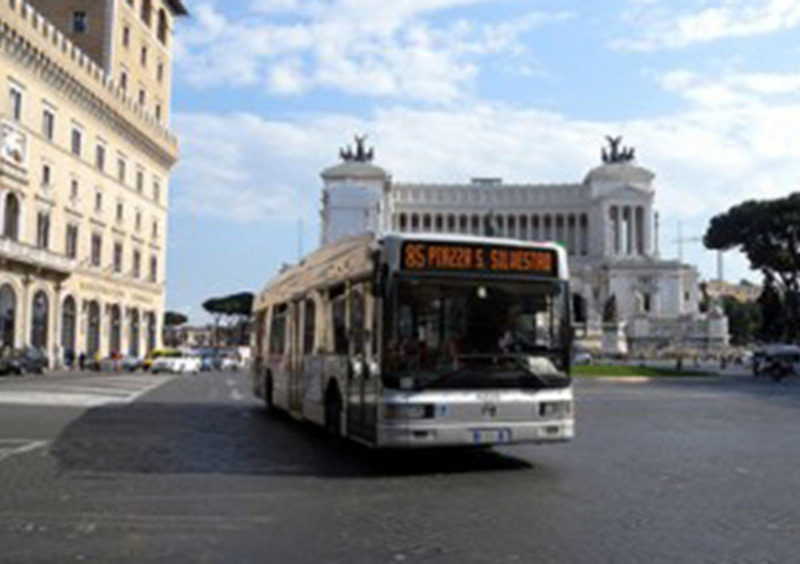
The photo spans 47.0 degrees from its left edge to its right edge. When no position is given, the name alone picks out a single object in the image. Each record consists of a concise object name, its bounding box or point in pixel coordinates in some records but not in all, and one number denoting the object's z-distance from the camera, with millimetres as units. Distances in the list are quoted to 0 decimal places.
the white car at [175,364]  51656
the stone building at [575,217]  118750
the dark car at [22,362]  40156
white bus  10570
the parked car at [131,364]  54312
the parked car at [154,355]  54750
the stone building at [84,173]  47188
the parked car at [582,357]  69438
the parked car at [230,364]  69012
